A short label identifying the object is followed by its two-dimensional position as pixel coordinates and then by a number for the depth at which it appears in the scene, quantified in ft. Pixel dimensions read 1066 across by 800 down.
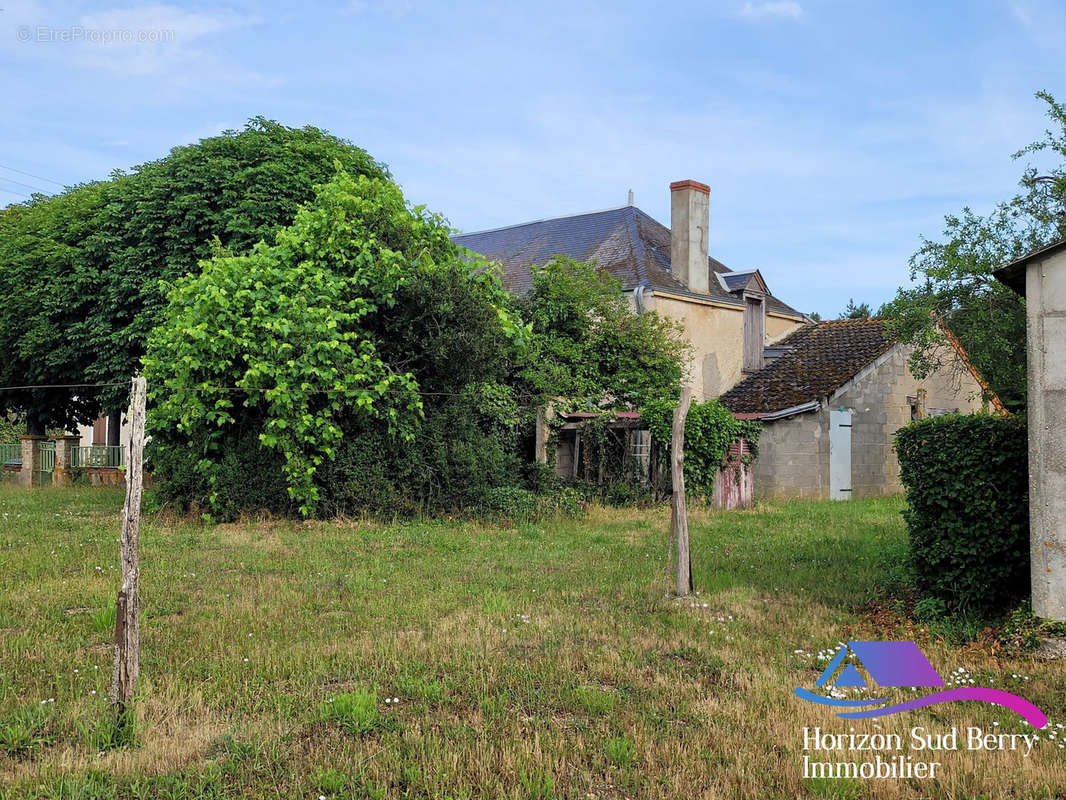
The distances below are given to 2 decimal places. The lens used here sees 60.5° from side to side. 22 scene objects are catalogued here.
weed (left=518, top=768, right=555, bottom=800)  15.06
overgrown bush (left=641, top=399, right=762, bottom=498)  61.77
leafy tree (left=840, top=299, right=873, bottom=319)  194.90
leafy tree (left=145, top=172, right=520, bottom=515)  49.21
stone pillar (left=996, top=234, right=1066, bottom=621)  22.57
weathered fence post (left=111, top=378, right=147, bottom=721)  18.44
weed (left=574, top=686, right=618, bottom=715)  19.21
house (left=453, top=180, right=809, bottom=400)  81.56
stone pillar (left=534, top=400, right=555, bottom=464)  61.72
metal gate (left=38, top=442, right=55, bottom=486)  92.47
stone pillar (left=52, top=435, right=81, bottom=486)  89.25
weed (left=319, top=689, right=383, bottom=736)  17.97
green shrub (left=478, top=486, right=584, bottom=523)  54.29
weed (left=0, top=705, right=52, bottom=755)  17.07
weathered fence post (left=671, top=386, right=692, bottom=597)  30.91
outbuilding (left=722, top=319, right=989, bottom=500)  71.67
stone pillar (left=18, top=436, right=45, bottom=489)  89.97
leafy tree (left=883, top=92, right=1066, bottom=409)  52.31
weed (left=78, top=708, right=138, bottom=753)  17.17
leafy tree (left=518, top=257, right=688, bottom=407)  70.59
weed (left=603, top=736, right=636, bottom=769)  16.34
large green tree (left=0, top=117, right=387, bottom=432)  68.90
